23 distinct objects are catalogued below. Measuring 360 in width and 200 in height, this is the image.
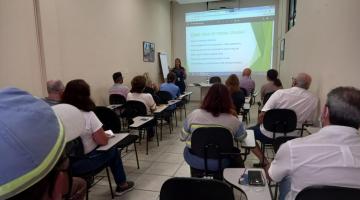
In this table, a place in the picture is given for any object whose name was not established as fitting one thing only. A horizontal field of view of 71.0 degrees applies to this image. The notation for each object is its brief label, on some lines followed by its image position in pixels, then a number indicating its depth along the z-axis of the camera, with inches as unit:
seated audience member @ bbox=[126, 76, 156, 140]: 171.8
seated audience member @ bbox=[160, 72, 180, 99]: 230.7
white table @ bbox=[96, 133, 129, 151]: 93.9
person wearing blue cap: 19.3
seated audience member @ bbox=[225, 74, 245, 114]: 182.4
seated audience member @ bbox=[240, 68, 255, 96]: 247.9
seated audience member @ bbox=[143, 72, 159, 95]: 222.9
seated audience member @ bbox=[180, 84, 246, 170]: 91.8
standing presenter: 343.6
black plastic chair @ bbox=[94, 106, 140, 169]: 124.0
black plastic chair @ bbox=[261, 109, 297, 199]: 119.6
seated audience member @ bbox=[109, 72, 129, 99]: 211.1
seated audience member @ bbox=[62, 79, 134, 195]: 92.4
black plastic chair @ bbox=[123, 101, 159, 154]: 166.1
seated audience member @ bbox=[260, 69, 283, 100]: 200.1
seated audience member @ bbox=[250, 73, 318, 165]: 127.3
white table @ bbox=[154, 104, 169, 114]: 170.9
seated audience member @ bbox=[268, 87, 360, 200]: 49.9
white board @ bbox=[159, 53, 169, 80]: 343.0
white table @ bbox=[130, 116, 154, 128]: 129.2
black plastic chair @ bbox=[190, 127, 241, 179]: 86.4
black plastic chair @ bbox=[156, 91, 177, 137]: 212.2
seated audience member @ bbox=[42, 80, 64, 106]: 117.3
